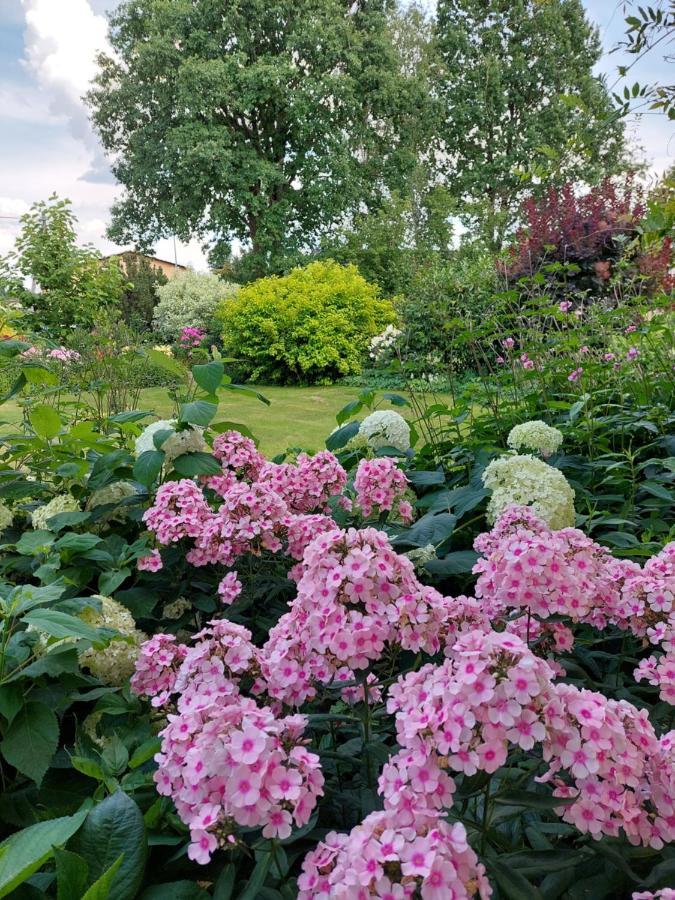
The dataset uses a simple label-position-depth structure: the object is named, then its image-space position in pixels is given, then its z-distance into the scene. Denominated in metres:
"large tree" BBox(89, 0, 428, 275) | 15.84
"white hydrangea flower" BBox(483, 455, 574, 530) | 1.70
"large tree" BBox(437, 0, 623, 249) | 19.20
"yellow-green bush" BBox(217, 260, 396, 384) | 10.83
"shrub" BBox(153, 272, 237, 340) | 14.92
